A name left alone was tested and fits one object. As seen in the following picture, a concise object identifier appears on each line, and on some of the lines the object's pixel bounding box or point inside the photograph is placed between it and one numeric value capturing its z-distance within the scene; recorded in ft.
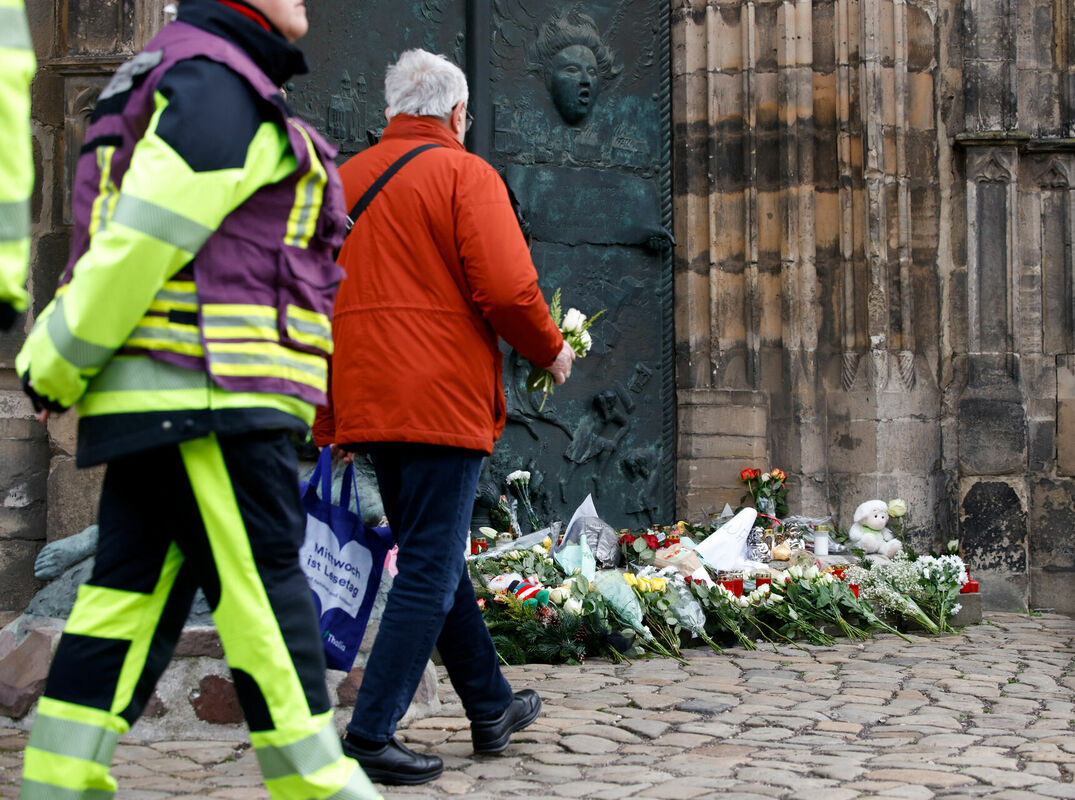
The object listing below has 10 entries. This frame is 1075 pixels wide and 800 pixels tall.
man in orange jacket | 11.23
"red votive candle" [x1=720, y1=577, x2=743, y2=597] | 20.80
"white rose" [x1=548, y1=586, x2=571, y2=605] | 18.61
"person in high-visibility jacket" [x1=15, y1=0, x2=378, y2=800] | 7.67
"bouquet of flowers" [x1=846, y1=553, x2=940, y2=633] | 21.81
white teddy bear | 25.03
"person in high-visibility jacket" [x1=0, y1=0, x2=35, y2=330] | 6.46
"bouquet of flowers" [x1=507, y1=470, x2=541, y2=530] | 25.75
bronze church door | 25.68
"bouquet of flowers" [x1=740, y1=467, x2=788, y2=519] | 26.78
